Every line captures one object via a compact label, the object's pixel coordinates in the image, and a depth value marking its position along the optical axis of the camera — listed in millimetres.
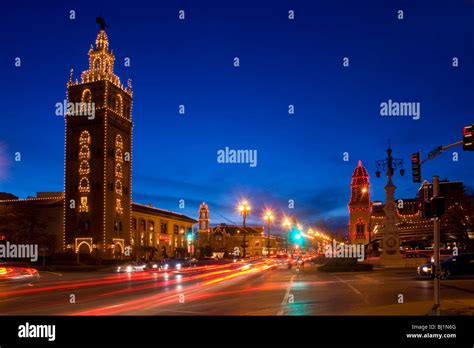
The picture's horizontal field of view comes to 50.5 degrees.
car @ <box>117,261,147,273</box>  56188
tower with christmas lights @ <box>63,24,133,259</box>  72500
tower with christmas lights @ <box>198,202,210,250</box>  134825
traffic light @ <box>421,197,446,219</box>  15273
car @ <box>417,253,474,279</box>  30078
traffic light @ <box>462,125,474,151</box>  16609
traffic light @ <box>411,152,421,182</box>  20094
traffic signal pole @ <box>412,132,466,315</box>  14477
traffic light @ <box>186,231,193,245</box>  99969
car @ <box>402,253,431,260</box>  52538
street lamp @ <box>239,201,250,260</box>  70000
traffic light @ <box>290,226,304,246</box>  55562
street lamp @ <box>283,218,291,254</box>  70656
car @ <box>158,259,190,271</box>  61469
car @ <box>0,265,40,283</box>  33719
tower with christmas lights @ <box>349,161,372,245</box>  95688
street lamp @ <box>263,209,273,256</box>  70500
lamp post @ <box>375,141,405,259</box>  43969
